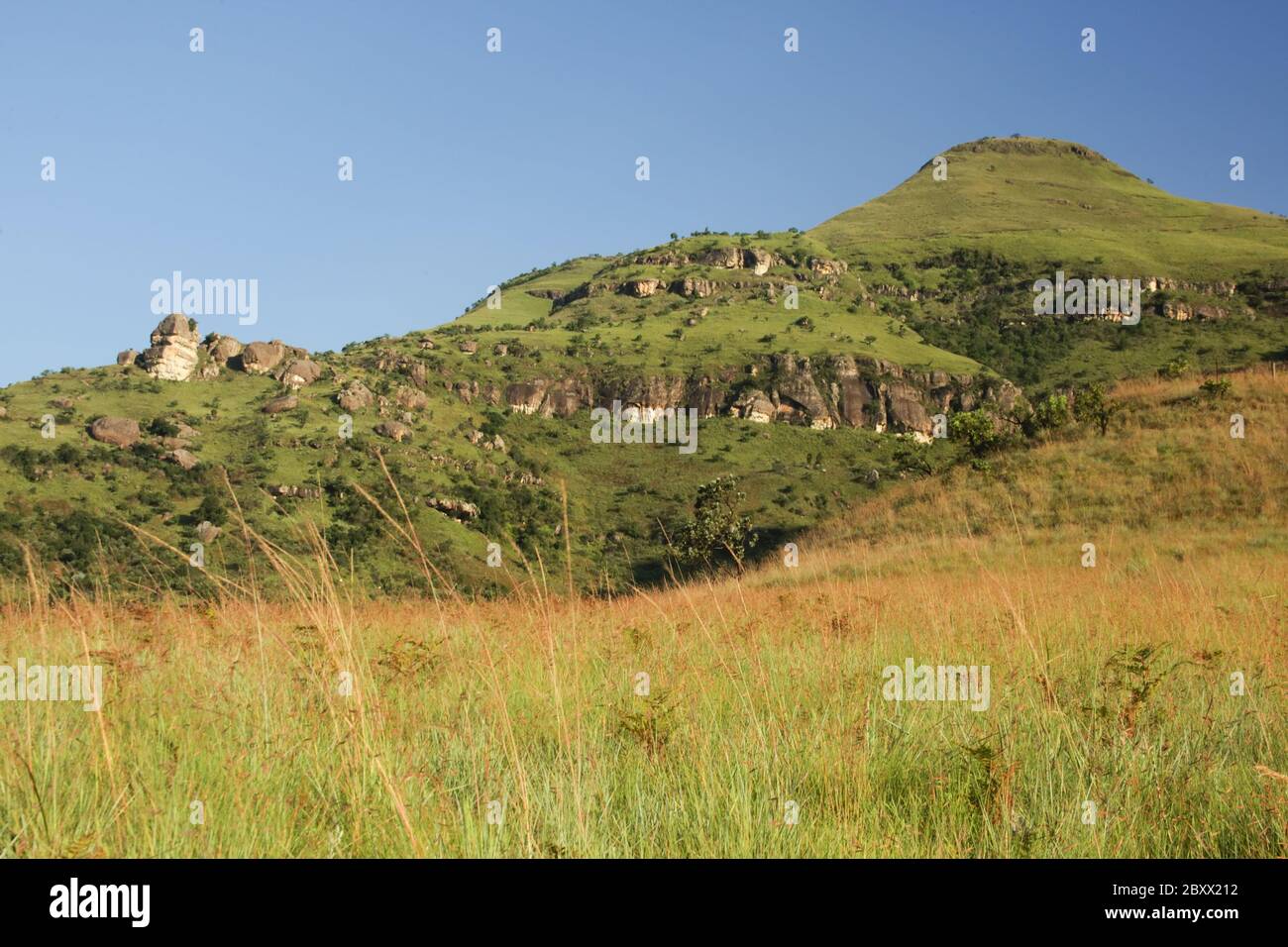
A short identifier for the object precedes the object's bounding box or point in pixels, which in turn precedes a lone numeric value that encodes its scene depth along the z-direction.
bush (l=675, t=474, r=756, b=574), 69.06
